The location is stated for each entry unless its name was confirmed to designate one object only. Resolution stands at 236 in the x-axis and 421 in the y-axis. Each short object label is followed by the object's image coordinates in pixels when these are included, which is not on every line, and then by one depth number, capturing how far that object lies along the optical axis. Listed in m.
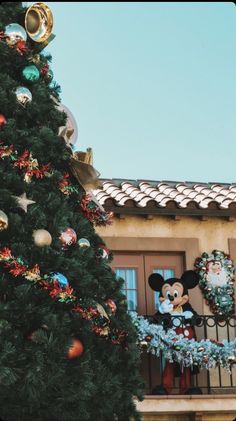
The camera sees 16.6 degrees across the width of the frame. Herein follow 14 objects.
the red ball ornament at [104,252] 7.42
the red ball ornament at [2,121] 6.81
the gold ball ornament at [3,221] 6.33
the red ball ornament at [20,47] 7.23
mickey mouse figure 11.48
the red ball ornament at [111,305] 7.01
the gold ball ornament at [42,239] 6.43
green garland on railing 11.17
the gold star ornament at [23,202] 6.55
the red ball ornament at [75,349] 6.27
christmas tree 6.16
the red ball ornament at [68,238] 6.71
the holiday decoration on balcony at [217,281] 12.30
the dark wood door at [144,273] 12.04
